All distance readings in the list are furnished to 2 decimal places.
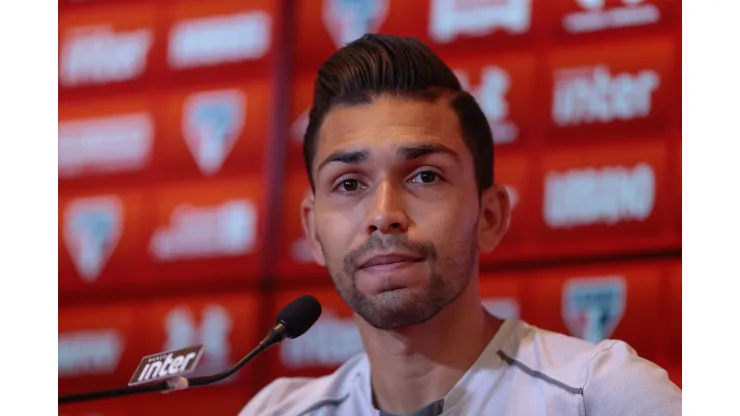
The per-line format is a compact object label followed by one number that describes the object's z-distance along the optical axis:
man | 2.45
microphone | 2.42
